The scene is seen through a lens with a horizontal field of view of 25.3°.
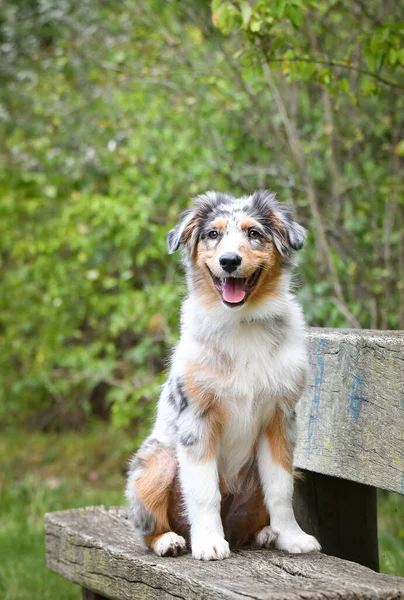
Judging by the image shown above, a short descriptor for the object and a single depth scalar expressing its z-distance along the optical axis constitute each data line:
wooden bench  2.74
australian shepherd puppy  3.18
